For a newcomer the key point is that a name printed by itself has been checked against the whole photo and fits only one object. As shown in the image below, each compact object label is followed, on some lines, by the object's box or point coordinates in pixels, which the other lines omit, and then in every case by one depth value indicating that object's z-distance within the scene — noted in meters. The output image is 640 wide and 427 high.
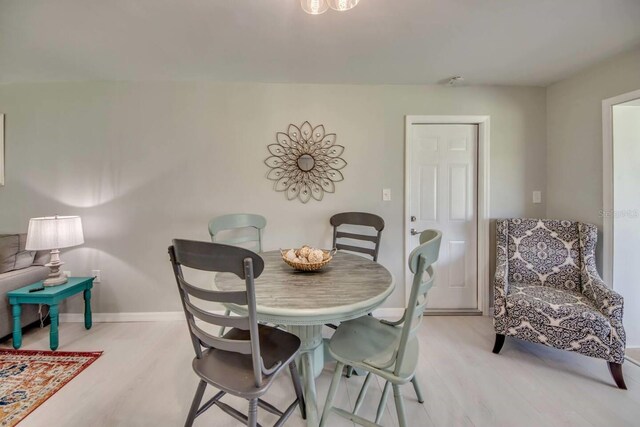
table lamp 2.08
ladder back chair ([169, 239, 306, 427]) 0.93
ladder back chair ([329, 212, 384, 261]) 2.24
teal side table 2.03
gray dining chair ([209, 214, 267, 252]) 2.21
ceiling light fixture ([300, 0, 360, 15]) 1.29
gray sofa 2.07
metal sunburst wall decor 2.57
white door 2.66
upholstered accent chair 1.72
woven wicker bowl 1.54
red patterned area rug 1.51
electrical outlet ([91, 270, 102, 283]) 2.54
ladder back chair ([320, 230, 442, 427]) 1.03
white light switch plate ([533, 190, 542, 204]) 2.65
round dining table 1.12
